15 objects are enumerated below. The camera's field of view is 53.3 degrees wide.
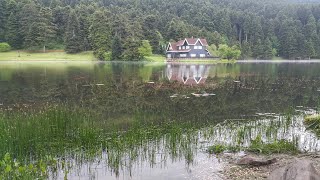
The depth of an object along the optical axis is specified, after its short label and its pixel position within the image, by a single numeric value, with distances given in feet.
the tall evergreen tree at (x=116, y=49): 291.38
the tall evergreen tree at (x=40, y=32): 310.86
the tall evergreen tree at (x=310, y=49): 402.11
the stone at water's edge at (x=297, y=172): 26.32
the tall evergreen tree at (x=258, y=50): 381.99
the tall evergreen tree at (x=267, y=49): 383.08
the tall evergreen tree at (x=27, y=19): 317.22
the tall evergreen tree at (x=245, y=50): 374.63
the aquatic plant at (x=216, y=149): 42.01
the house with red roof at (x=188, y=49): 327.88
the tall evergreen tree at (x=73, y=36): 306.76
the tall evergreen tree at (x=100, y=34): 303.56
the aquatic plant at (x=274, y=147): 41.42
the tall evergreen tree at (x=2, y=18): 323.78
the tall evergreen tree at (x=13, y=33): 311.88
